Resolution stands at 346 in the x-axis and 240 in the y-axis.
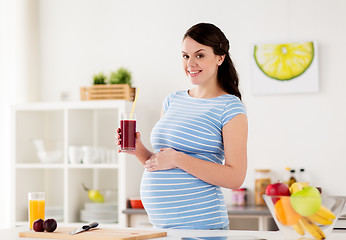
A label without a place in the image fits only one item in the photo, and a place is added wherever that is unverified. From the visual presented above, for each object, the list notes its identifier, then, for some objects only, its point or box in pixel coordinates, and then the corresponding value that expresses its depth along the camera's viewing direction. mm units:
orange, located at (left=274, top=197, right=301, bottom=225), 3071
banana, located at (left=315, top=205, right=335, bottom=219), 3006
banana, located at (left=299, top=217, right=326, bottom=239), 3090
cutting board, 3356
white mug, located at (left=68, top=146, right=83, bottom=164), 5628
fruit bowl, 2986
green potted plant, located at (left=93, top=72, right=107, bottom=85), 5716
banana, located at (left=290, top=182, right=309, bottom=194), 3112
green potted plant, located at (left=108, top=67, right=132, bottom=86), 5701
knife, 3478
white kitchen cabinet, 5588
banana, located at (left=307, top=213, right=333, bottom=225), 3046
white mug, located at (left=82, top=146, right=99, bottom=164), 5638
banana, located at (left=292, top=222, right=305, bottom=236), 3124
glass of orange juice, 3788
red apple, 3157
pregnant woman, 3691
